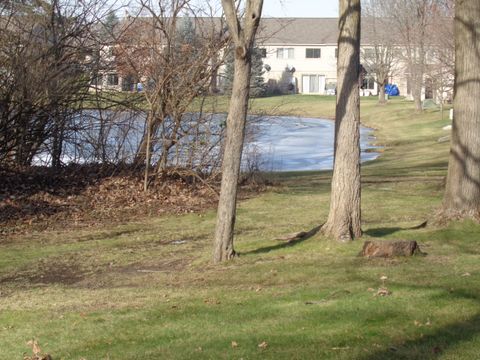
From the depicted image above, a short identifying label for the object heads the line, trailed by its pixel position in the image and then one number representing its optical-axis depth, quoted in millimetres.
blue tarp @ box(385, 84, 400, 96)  85562
